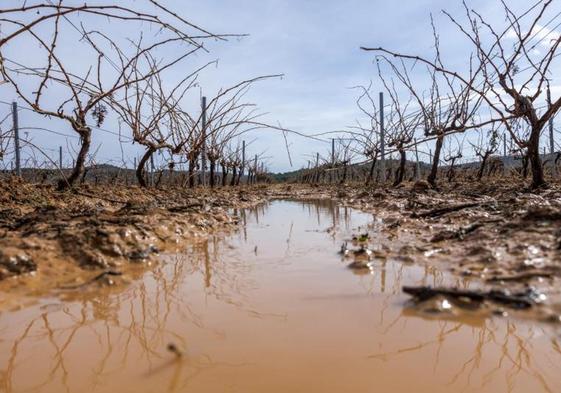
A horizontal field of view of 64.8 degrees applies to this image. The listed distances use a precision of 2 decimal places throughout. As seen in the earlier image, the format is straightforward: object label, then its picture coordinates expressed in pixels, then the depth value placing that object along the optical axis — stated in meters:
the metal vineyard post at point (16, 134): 11.73
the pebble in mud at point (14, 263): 2.14
